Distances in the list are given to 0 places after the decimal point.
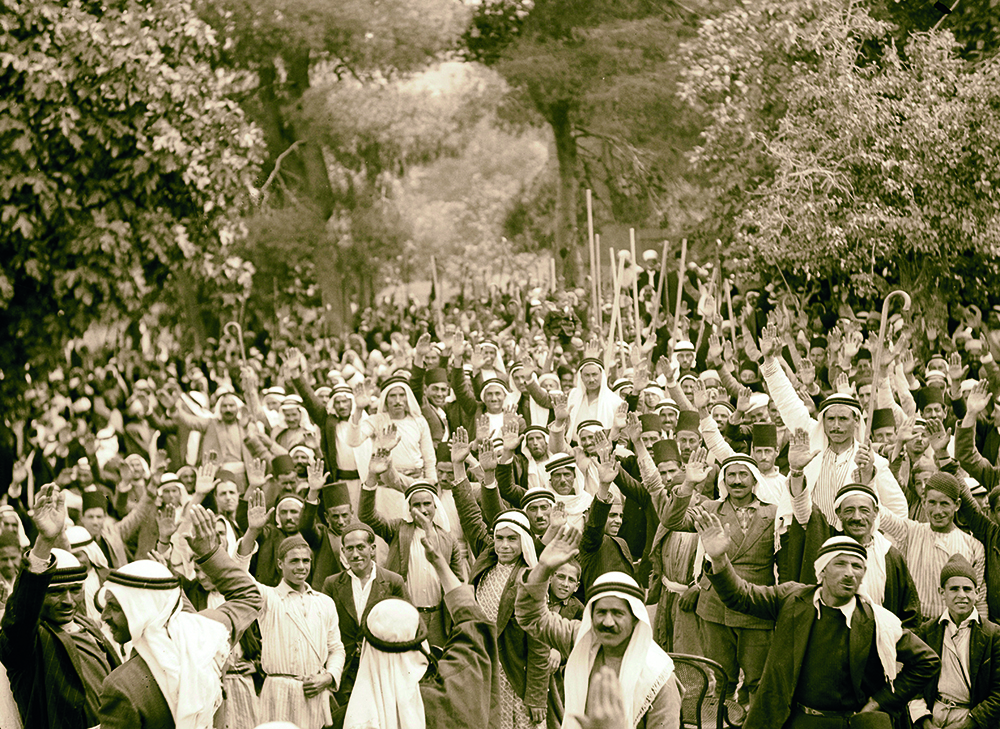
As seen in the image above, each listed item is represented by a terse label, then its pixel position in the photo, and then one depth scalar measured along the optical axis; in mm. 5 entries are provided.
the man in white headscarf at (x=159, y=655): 4730
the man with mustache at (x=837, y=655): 5582
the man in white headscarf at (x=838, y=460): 7543
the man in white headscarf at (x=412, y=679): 4969
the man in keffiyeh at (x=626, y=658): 4824
